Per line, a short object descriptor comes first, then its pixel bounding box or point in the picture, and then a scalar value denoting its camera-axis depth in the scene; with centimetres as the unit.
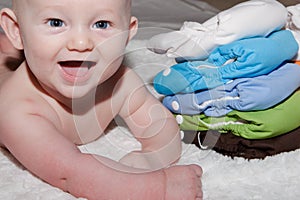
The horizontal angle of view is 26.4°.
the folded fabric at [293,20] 113
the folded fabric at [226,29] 104
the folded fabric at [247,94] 100
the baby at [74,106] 90
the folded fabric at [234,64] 100
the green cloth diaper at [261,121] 101
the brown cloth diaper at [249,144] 103
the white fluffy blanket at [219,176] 93
